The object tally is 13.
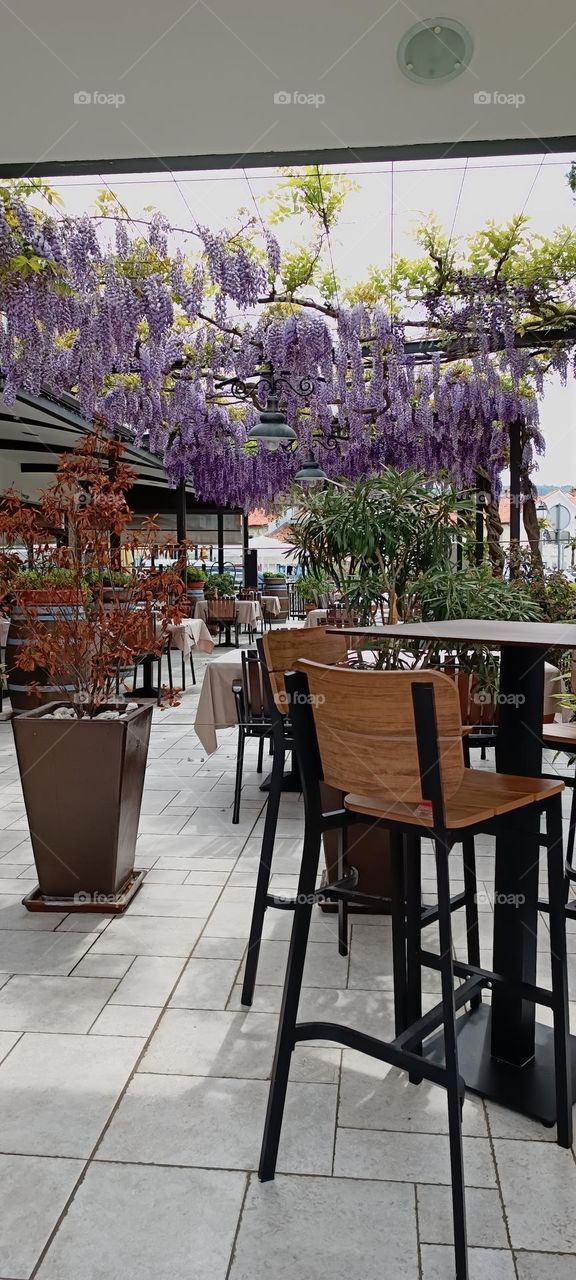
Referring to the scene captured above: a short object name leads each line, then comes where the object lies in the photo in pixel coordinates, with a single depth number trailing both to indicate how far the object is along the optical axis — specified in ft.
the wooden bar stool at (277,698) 7.16
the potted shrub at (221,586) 40.98
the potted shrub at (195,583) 38.29
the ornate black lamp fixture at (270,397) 19.85
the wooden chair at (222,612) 35.65
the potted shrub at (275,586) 56.39
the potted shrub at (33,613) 9.49
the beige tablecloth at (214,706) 14.97
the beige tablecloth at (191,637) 25.00
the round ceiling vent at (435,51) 7.31
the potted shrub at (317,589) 11.91
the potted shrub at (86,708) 9.05
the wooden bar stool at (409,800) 4.61
